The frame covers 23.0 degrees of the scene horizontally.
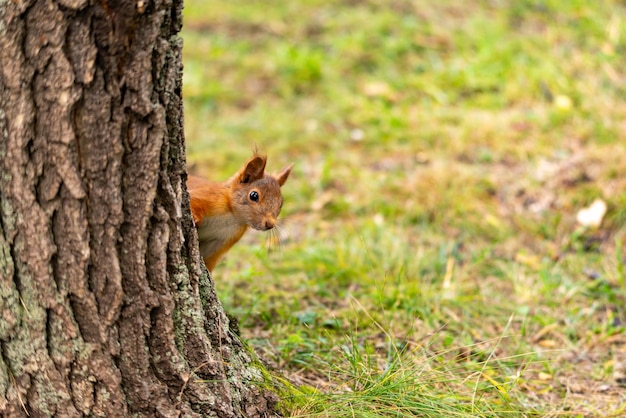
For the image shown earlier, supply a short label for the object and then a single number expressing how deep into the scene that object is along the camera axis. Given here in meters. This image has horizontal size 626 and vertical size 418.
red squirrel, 5.90
